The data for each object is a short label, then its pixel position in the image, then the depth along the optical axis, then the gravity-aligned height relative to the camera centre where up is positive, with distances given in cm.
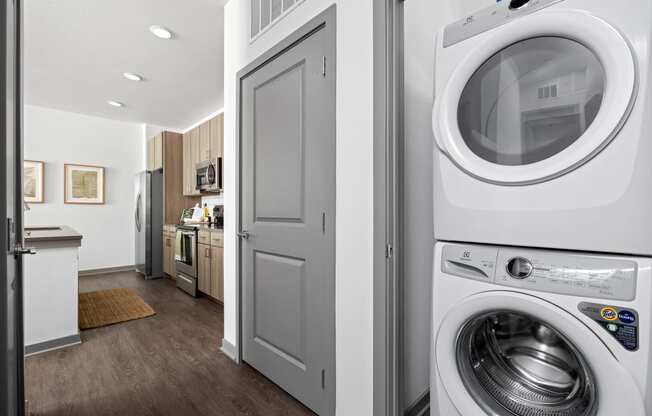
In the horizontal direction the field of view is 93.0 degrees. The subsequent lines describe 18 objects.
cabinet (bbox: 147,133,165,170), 487 +94
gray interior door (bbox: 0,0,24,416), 87 -2
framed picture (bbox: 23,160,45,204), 456 +43
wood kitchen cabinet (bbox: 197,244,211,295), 354 -70
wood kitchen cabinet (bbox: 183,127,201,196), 457 +77
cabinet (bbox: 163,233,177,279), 454 -70
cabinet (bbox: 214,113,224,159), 402 +97
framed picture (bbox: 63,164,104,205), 492 +41
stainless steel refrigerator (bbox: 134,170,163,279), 481 -20
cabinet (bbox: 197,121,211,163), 428 +95
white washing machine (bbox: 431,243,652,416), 74 -36
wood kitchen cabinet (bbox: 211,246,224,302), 329 -70
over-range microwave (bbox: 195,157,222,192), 411 +47
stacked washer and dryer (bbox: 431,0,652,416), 75 -1
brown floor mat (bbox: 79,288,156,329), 296 -106
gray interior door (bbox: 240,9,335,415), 153 -5
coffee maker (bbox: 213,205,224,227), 396 -9
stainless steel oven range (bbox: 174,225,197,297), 382 -64
